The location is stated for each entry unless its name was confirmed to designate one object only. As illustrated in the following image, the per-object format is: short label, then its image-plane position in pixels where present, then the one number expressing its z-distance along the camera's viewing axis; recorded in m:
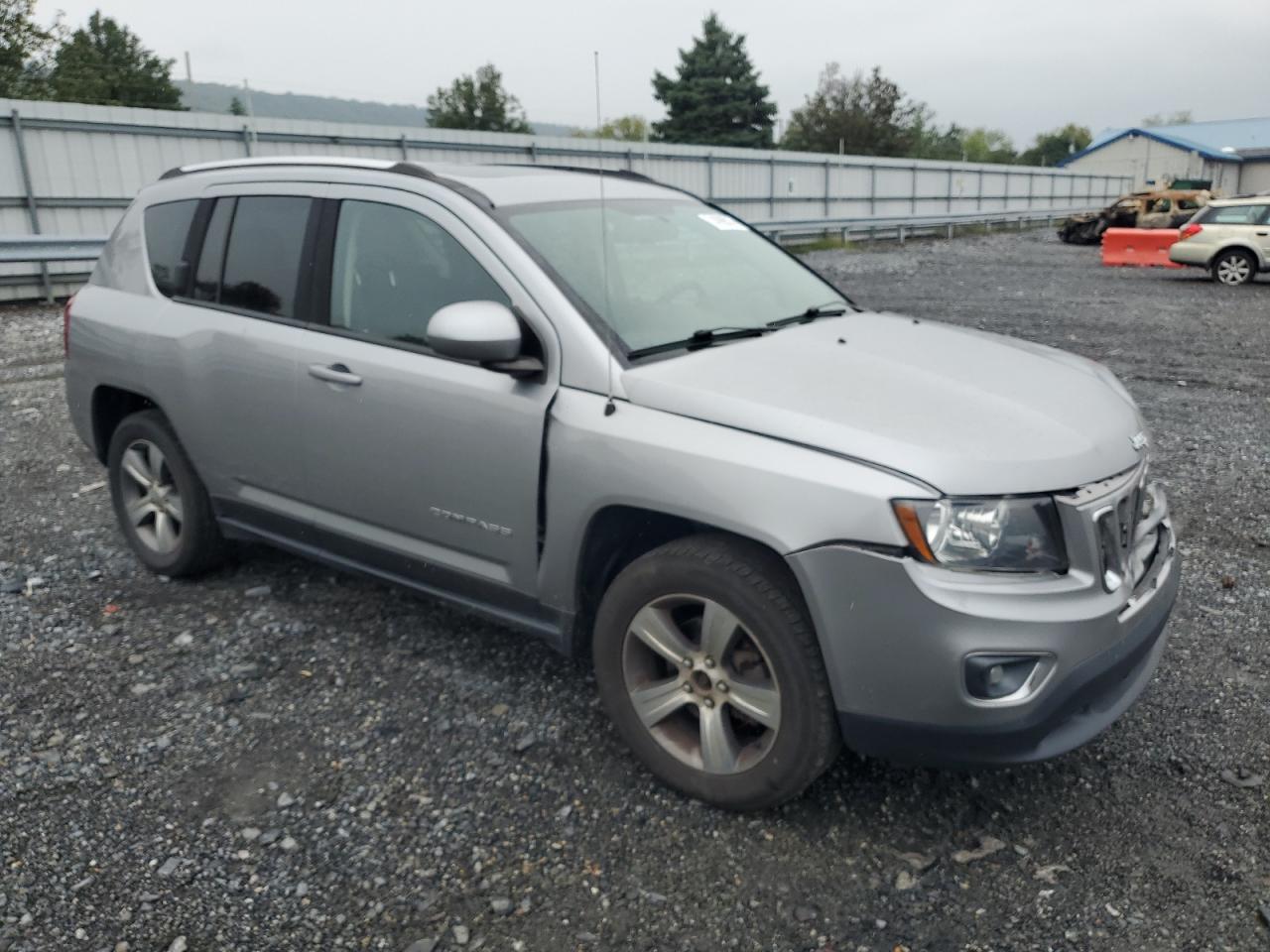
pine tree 61.16
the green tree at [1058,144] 122.75
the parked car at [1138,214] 27.45
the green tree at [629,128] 89.78
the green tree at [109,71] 45.22
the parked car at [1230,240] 17.86
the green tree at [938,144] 81.90
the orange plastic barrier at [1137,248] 21.62
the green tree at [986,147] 120.37
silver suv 2.59
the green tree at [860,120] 72.62
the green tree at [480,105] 66.50
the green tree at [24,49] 42.19
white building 73.23
